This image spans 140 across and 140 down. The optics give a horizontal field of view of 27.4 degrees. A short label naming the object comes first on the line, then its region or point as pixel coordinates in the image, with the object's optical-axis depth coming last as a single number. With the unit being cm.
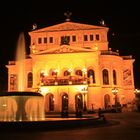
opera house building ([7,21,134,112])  5500
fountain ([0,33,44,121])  2420
